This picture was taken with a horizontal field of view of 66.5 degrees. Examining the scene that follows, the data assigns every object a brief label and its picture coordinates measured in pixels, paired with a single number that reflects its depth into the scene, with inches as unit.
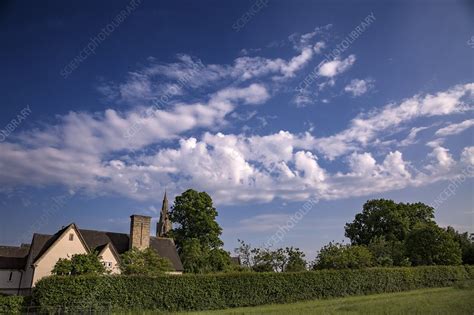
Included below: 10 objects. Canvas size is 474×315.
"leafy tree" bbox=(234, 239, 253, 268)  1546.5
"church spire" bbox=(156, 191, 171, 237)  2491.4
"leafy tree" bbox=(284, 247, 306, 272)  1360.9
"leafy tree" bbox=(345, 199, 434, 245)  2142.0
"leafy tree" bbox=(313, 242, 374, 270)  1254.6
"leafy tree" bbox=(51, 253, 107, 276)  1037.8
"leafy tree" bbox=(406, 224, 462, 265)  1590.8
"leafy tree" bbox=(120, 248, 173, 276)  1127.6
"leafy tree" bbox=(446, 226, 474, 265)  1906.1
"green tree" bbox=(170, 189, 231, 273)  1605.6
